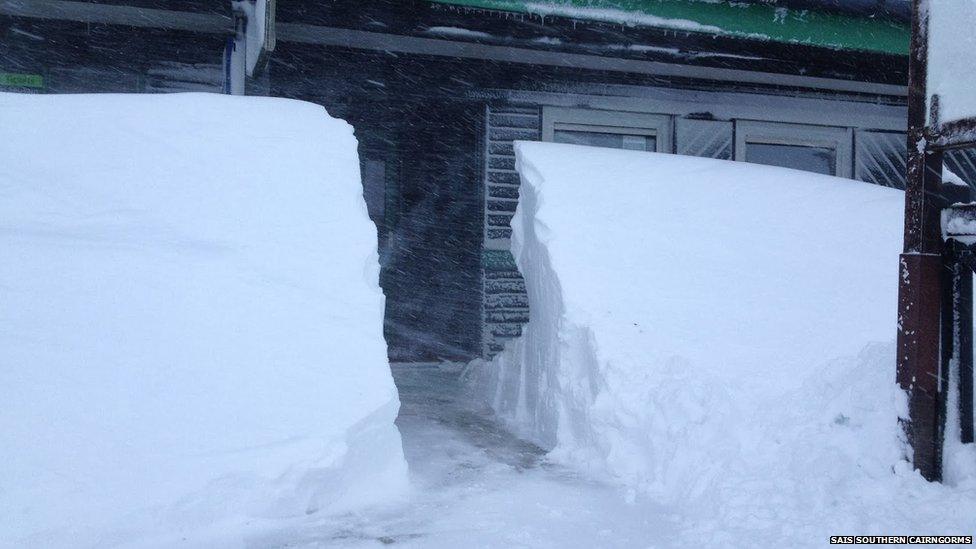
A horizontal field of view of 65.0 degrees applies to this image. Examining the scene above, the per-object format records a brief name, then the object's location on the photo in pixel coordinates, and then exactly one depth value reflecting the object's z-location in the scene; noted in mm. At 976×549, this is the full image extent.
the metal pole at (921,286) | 3119
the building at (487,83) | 7184
